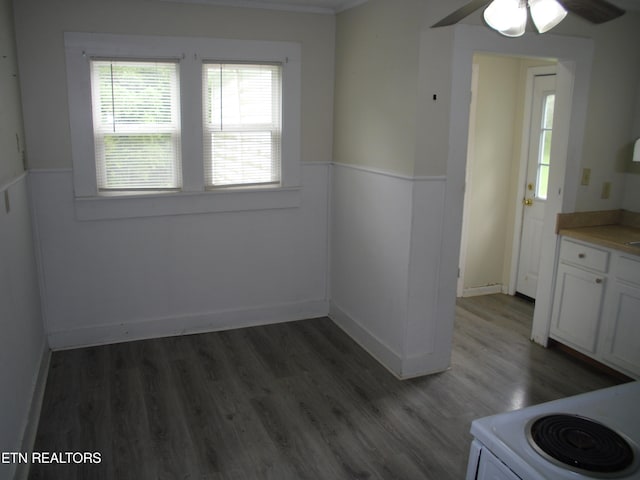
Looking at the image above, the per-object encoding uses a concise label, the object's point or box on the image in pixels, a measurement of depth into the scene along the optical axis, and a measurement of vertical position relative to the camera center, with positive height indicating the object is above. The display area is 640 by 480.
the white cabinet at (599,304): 3.39 -1.13
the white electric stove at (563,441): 1.17 -0.71
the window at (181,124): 3.67 +0.00
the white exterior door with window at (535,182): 4.67 -0.45
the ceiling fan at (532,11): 1.66 +0.37
